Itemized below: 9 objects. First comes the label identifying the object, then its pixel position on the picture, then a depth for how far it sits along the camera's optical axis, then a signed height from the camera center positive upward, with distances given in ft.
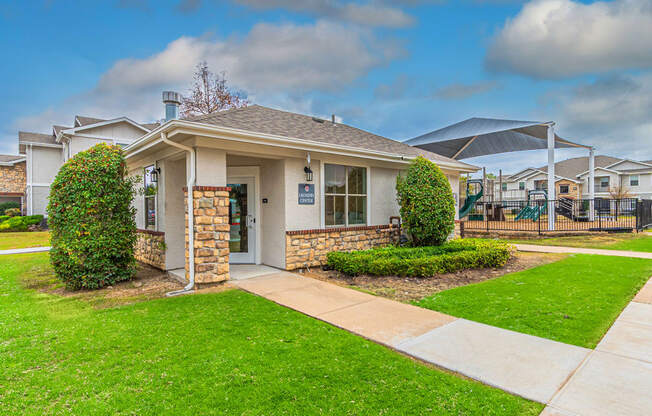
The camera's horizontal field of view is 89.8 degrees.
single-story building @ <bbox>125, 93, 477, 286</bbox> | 18.62 +1.03
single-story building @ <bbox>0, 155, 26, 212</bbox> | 71.15 +6.15
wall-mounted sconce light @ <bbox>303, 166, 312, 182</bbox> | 23.50 +2.42
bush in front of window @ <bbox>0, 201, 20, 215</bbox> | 67.35 +0.54
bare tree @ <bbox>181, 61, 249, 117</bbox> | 68.95 +23.63
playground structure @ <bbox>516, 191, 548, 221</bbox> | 55.47 -1.35
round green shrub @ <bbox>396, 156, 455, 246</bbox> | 25.88 +0.14
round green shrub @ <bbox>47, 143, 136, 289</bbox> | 18.47 -0.78
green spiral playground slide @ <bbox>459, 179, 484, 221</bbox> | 49.62 +0.33
